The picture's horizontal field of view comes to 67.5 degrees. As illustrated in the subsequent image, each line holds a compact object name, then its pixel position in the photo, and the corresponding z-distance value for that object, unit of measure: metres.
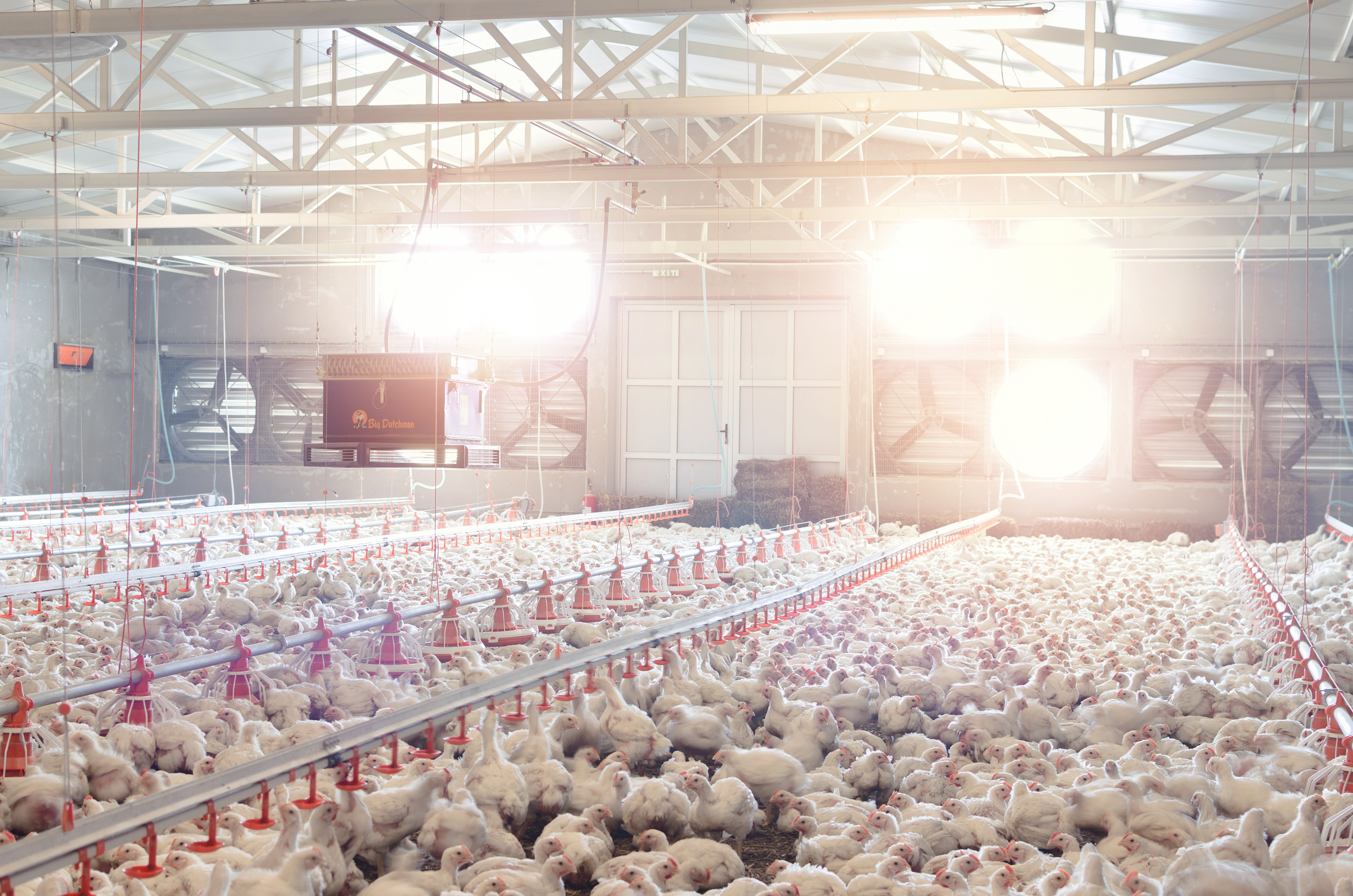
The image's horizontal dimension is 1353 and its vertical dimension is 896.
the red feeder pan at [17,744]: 4.27
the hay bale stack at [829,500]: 17.16
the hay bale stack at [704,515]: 17.30
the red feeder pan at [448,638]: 6.77
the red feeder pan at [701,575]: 9.73
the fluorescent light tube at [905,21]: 6.21
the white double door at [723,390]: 17.94
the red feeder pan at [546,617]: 7.80
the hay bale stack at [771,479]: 17.16
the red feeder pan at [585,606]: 8.16
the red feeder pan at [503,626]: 7.31
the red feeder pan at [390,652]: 6.47
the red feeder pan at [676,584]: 9.42
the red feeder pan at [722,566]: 10.48
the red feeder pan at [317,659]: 6.00
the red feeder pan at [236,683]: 5.36
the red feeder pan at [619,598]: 8.63
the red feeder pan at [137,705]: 4.85
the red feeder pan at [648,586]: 9.00
